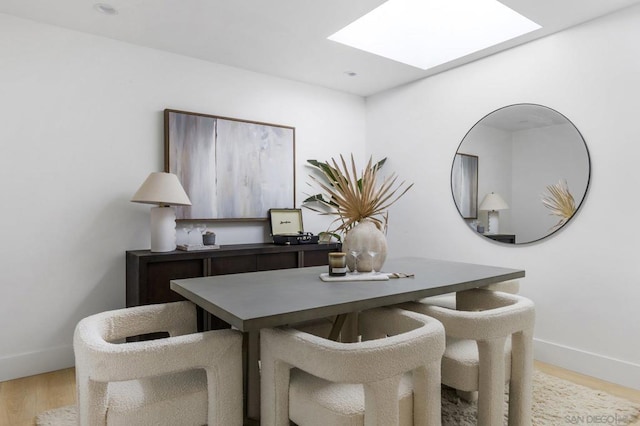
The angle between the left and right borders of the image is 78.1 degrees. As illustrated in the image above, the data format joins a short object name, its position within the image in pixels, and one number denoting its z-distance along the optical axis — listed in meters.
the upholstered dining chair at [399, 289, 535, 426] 1.57
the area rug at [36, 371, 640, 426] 2.08
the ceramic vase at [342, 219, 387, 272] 2.09
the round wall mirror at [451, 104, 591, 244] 2.91
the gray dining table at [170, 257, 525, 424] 1.35
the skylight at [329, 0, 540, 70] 3.20
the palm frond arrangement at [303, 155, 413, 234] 2.12
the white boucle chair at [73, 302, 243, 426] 1.22
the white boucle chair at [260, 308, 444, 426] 1.18
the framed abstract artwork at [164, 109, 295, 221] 3.34
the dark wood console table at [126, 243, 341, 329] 2.80
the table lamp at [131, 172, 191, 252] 2.89
